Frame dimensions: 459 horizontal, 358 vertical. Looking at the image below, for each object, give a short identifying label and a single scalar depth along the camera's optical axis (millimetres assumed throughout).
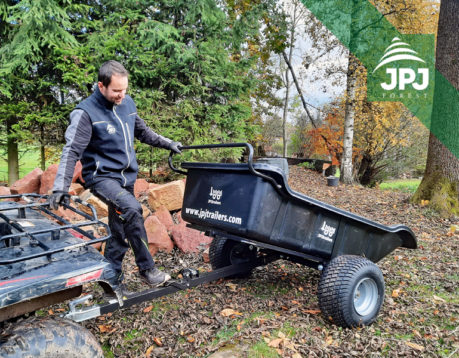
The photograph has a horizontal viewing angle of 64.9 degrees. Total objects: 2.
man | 2641
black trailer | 1854
